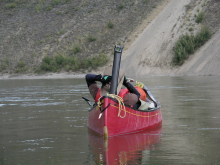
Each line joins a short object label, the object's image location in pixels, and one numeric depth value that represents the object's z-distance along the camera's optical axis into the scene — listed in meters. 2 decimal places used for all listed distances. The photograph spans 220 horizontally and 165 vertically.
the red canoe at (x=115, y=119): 13.45
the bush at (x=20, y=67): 58.72
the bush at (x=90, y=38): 60.96
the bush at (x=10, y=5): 74.12
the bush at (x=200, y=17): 55.69
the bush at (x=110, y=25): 61.97
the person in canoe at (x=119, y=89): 14.38
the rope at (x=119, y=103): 13.54
